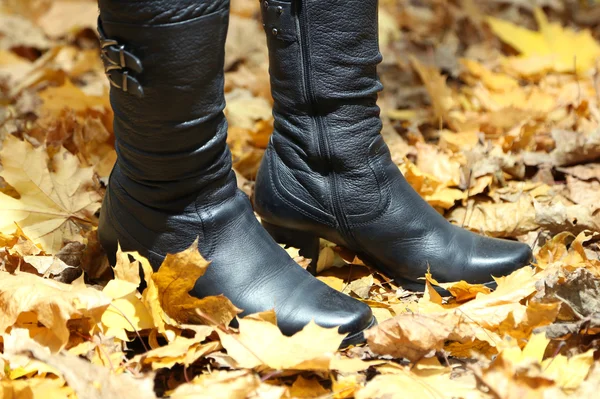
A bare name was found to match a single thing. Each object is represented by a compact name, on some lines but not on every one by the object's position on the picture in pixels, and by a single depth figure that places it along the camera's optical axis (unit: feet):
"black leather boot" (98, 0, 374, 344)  6.76
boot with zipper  7.16
